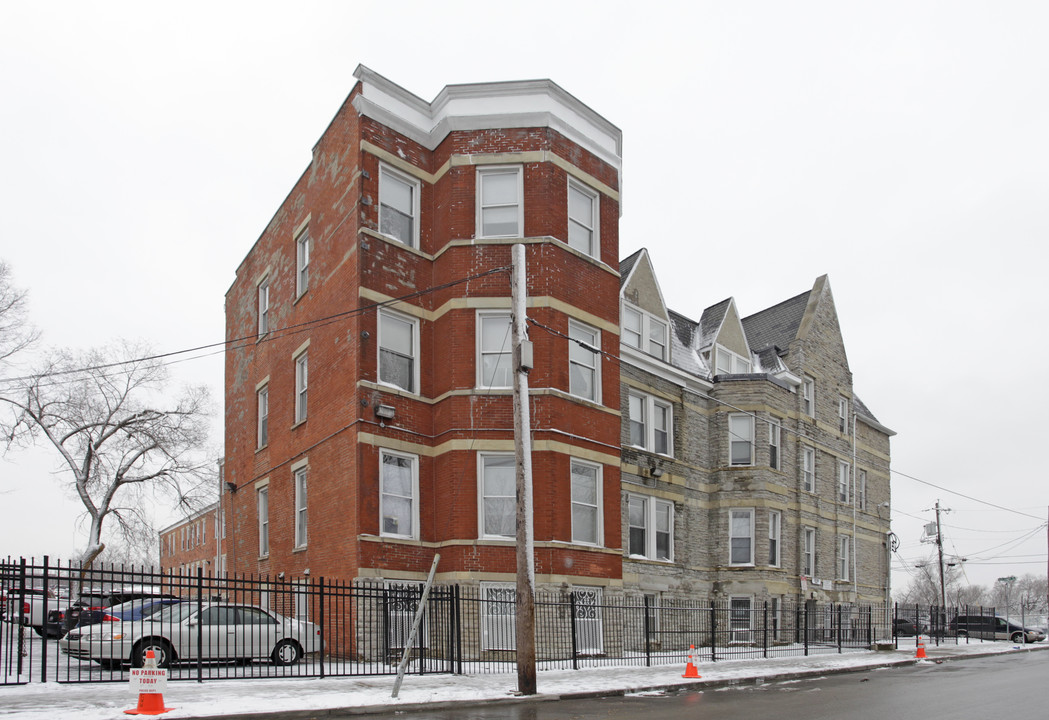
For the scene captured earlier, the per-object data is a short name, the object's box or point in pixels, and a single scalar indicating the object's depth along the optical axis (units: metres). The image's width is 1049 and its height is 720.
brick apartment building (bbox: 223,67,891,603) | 21.58
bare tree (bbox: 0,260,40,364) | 36.53
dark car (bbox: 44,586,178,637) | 18.52
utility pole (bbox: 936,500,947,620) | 60.23
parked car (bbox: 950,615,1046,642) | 43.28
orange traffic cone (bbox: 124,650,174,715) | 11.24
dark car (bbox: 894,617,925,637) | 46.78
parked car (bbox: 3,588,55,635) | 14.29
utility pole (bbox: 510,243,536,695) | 14.94
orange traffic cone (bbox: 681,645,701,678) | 18.59
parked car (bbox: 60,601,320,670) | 16.25
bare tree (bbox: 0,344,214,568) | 37.91
